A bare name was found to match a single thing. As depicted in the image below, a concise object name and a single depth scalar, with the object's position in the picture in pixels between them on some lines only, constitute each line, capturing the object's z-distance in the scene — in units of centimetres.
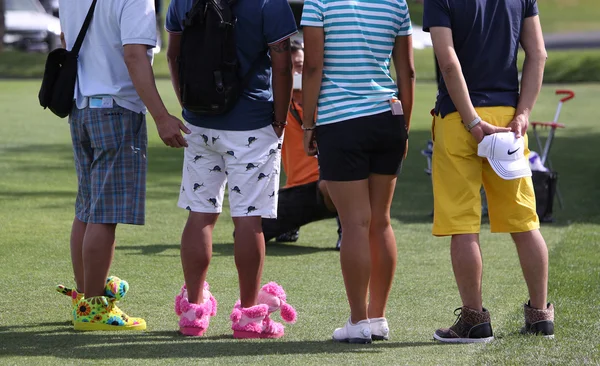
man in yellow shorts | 1067
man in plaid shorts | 1146
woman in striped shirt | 1060
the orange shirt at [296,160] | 1714
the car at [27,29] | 6794
